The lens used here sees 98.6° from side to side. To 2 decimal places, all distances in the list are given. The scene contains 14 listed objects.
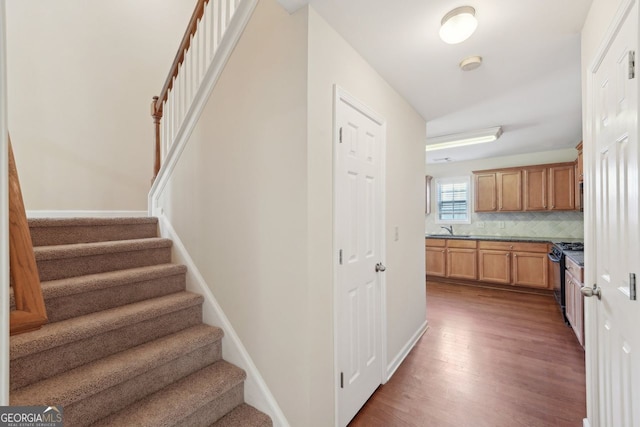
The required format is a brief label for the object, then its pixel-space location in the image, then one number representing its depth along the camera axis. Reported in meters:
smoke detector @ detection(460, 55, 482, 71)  2.03
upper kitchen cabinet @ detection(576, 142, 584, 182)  3.61
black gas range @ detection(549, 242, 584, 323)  3.57
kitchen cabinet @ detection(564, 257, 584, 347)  2.71
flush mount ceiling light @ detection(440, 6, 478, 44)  1.56
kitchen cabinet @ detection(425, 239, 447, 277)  5.38
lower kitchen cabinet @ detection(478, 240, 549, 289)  4.52
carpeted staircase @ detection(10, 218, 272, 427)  1.30
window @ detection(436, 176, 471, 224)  5.82
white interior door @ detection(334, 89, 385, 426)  1.73
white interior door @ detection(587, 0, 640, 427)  1.04
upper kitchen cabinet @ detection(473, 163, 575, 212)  4.61
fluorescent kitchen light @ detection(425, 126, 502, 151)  3.75
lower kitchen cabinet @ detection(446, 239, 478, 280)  5.09
